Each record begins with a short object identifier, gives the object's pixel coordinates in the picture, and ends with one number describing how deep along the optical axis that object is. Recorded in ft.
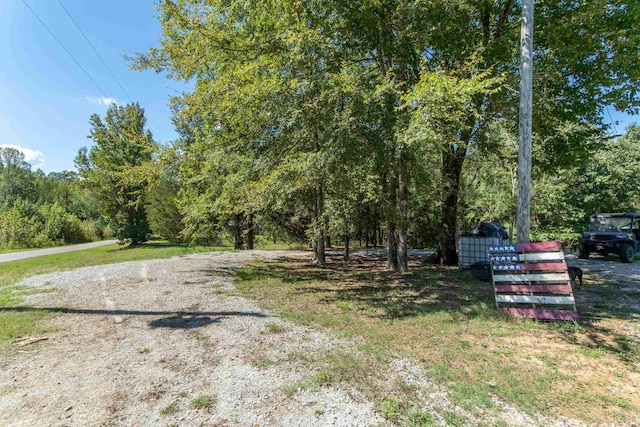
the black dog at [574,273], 23.36
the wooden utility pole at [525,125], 18.02
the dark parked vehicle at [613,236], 37.81
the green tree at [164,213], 69.41
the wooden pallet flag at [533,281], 17.12
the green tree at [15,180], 136.05
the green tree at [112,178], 75.92
